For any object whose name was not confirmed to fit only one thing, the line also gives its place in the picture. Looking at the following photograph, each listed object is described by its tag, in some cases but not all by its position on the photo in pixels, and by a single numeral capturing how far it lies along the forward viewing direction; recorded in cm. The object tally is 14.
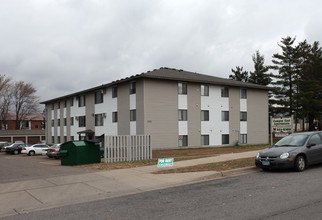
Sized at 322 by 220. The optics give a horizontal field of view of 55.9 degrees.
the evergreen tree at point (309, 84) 4778
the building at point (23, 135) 6204
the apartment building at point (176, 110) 3023
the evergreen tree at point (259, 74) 5531
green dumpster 1590
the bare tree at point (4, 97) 6422
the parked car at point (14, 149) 3600
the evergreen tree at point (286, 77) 5006
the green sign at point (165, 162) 1233
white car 3196
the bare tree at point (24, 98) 6794
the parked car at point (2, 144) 4312
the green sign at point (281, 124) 1665
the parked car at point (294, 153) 1026
